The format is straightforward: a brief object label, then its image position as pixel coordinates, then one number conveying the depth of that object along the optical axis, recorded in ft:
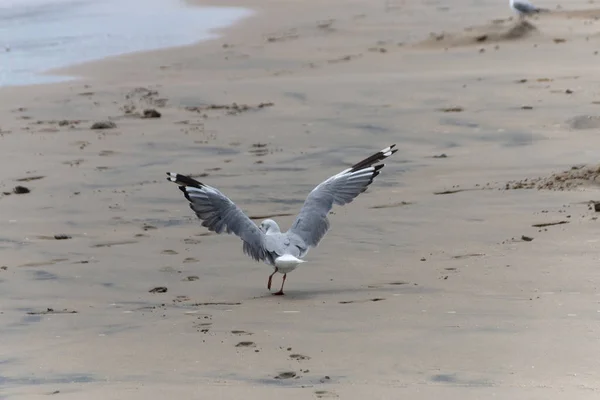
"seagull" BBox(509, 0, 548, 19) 125.29
